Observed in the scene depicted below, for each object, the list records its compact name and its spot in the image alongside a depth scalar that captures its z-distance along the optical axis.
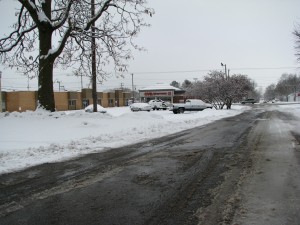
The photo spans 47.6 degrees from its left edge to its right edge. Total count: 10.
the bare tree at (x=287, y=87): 125.06
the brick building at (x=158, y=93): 84.06
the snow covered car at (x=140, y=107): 50.67
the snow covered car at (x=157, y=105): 58.09
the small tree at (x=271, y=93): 175.95
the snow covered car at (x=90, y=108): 46.57
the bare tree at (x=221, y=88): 53.69
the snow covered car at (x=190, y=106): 41.66
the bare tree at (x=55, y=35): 19.00
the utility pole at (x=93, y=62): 20.65
